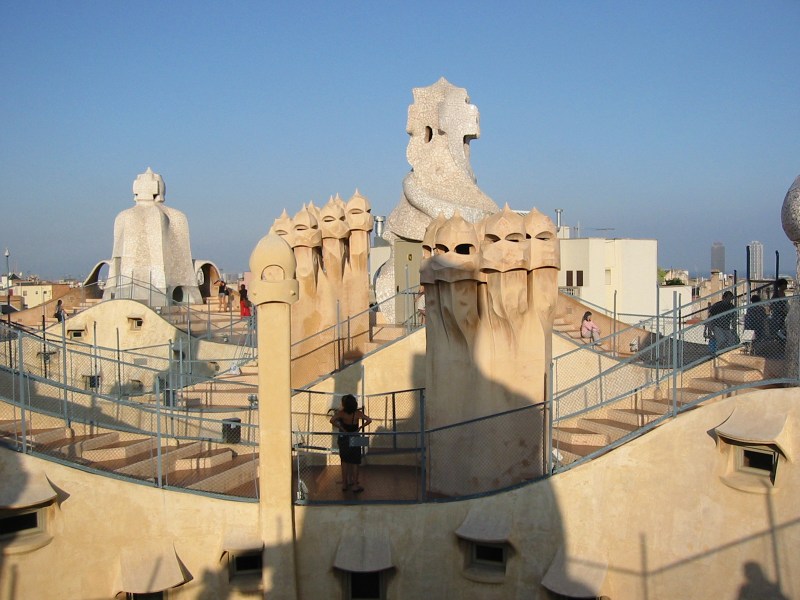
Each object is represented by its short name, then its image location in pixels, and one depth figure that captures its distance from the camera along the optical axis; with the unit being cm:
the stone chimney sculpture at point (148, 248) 2222
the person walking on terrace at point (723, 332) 997
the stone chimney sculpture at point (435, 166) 1667
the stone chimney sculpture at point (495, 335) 888
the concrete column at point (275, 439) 820
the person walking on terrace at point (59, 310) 2095
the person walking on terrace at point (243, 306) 2041
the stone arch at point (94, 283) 2408
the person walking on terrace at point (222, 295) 2331
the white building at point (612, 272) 2659
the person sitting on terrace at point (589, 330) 1397
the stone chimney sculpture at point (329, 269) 1314
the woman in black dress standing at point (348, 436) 907
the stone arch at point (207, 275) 2534
